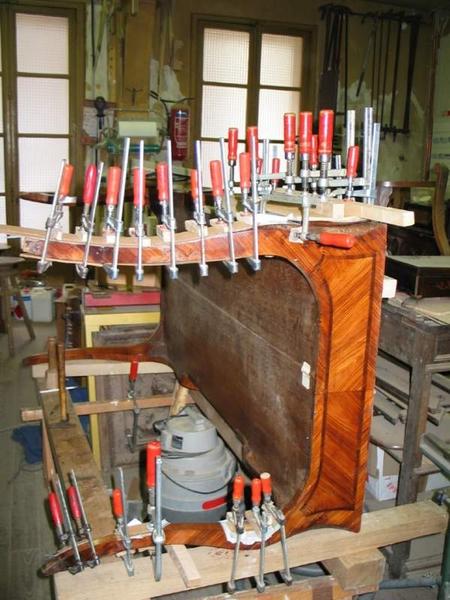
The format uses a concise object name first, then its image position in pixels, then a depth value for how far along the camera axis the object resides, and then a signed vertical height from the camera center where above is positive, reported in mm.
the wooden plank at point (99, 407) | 2059 -876
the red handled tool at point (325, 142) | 1225 +75
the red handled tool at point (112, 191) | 1031 -39
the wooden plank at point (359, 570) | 1204 -809
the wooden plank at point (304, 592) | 1141 -825
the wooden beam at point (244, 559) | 1115 -780
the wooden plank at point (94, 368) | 2238 -770
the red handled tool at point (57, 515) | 1169 -724
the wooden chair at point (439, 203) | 3146 -123
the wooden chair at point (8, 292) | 4832 -1082
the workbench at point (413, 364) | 1885 -595
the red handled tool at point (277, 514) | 1146 -670
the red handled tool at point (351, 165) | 1315 +31
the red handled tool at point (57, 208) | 1006 -72
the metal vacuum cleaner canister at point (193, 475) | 1925 -996
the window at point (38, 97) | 5430 +658
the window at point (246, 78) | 5883 +999
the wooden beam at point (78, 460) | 1301 -770
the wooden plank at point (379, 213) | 1091 -65
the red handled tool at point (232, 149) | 1488 +63
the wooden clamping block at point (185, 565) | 1111 -757
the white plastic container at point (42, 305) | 5762 -1366
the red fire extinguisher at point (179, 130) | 5105 +366
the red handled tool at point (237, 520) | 1137 -687
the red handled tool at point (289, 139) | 1340 +85
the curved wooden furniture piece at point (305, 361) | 1107 -385
